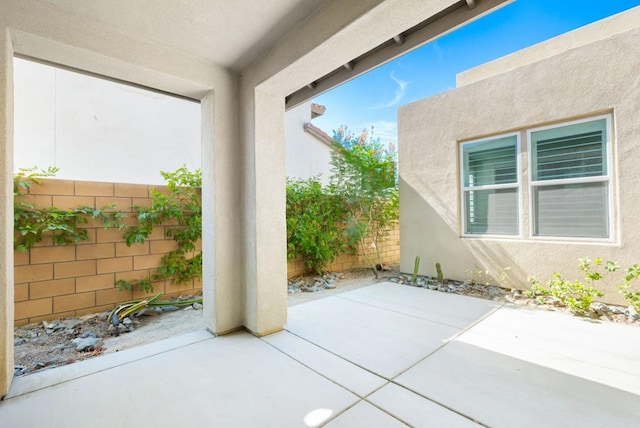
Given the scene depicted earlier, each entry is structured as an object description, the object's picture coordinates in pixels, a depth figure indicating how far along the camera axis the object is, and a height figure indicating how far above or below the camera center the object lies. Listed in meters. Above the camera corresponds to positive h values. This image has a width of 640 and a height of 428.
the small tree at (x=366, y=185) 5.79 +0.62
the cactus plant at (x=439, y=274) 5.07 -1.09
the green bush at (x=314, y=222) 5.12 -0.14
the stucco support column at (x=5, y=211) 1.78 +0.05
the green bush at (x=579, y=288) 3.43 -0.99
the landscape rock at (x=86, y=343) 2.60 -1.19
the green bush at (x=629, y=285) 3.29 -0.95
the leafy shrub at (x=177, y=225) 3.64 -0.10
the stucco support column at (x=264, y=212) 2.73 +0.04
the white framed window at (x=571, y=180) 3.83 +0.47
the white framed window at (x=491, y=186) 4.59 +0.47
